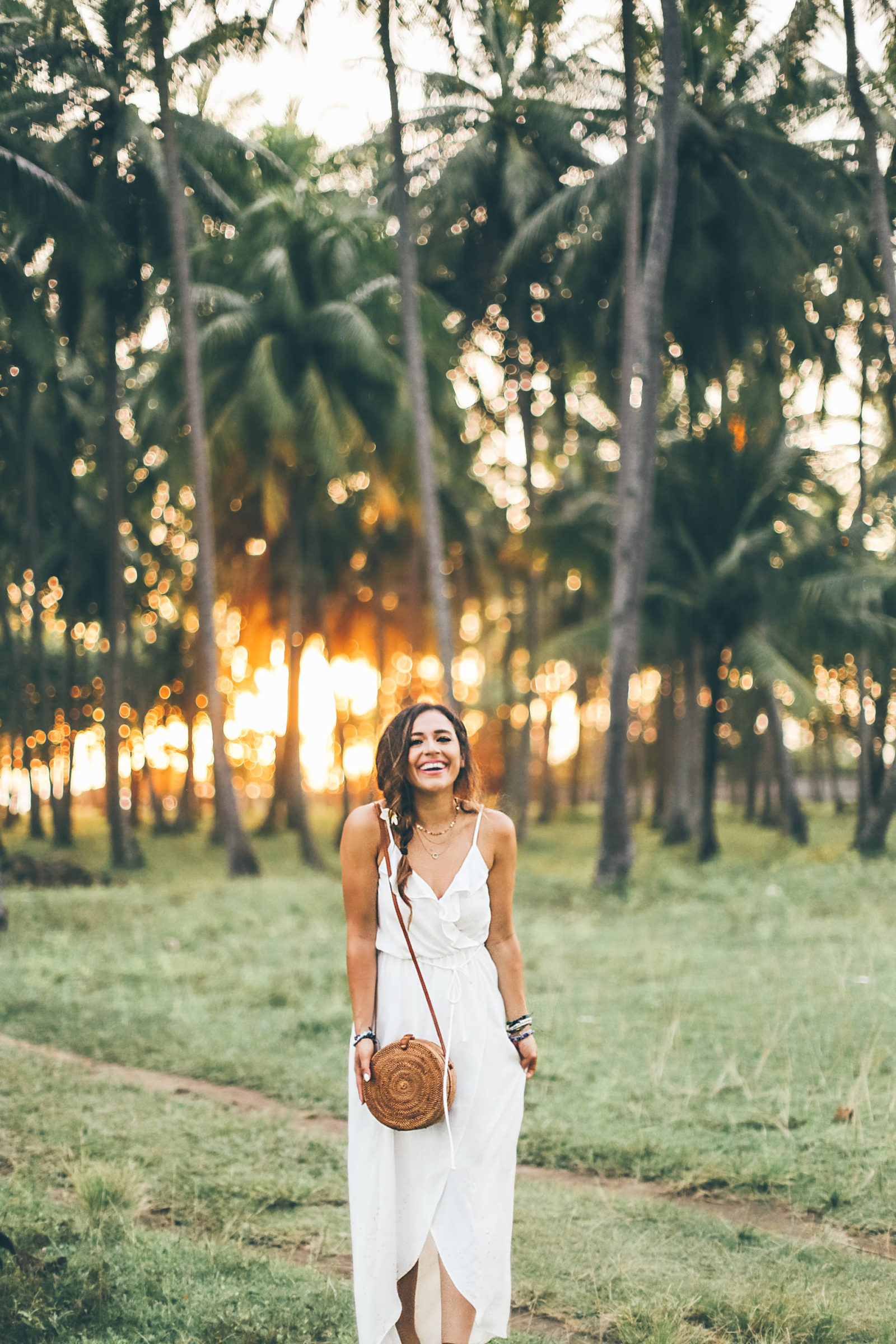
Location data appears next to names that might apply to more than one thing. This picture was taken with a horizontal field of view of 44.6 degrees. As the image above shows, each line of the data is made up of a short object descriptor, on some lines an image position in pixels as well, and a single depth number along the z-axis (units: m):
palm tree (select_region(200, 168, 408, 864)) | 17.92
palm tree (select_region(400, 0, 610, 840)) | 17.94
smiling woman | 2.89
